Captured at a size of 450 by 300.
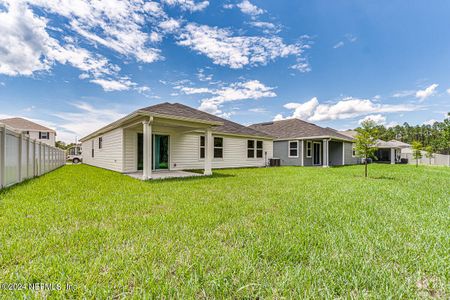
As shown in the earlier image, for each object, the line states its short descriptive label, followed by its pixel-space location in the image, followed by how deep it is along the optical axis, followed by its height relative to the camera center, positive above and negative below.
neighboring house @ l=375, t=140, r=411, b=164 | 27.23 -0.22
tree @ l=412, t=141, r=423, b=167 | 20.05 +0.57
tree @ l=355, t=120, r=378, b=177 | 9.58 +0.76
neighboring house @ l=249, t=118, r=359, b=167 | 16.80 +0.77
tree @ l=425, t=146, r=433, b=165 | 23.23 -0.06
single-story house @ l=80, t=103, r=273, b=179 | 9.02 +0.61
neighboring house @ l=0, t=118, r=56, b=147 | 31.66 +3.95
